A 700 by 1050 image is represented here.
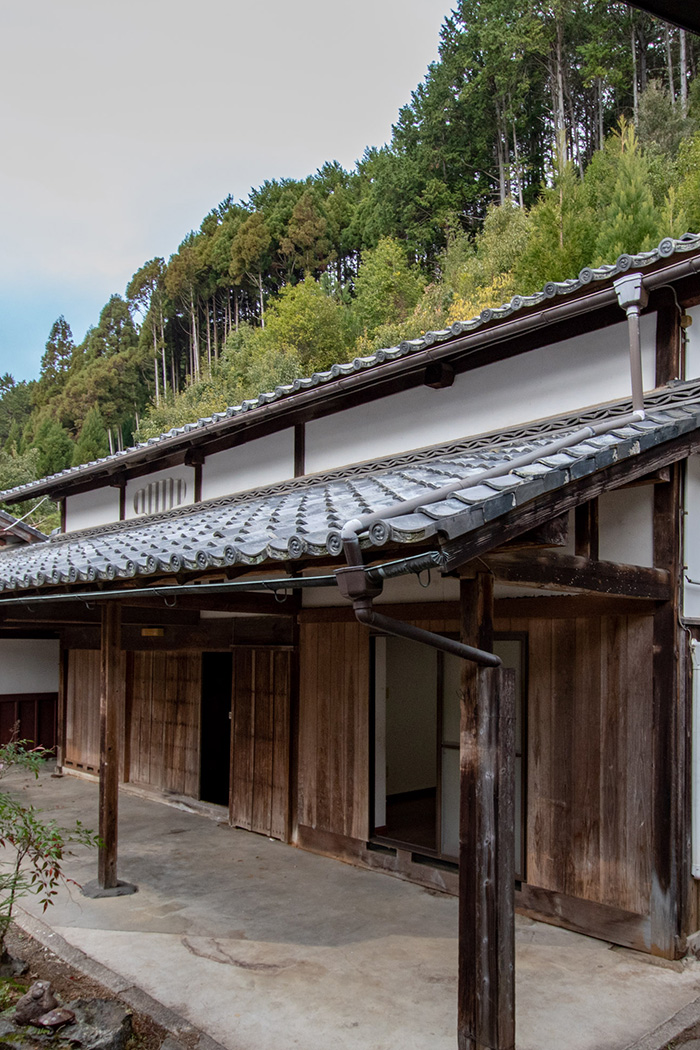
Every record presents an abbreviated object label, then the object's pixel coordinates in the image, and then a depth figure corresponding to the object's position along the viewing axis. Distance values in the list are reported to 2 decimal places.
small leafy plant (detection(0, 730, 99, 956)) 4.79
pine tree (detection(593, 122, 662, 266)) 16.27
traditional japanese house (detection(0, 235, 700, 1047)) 3.50
